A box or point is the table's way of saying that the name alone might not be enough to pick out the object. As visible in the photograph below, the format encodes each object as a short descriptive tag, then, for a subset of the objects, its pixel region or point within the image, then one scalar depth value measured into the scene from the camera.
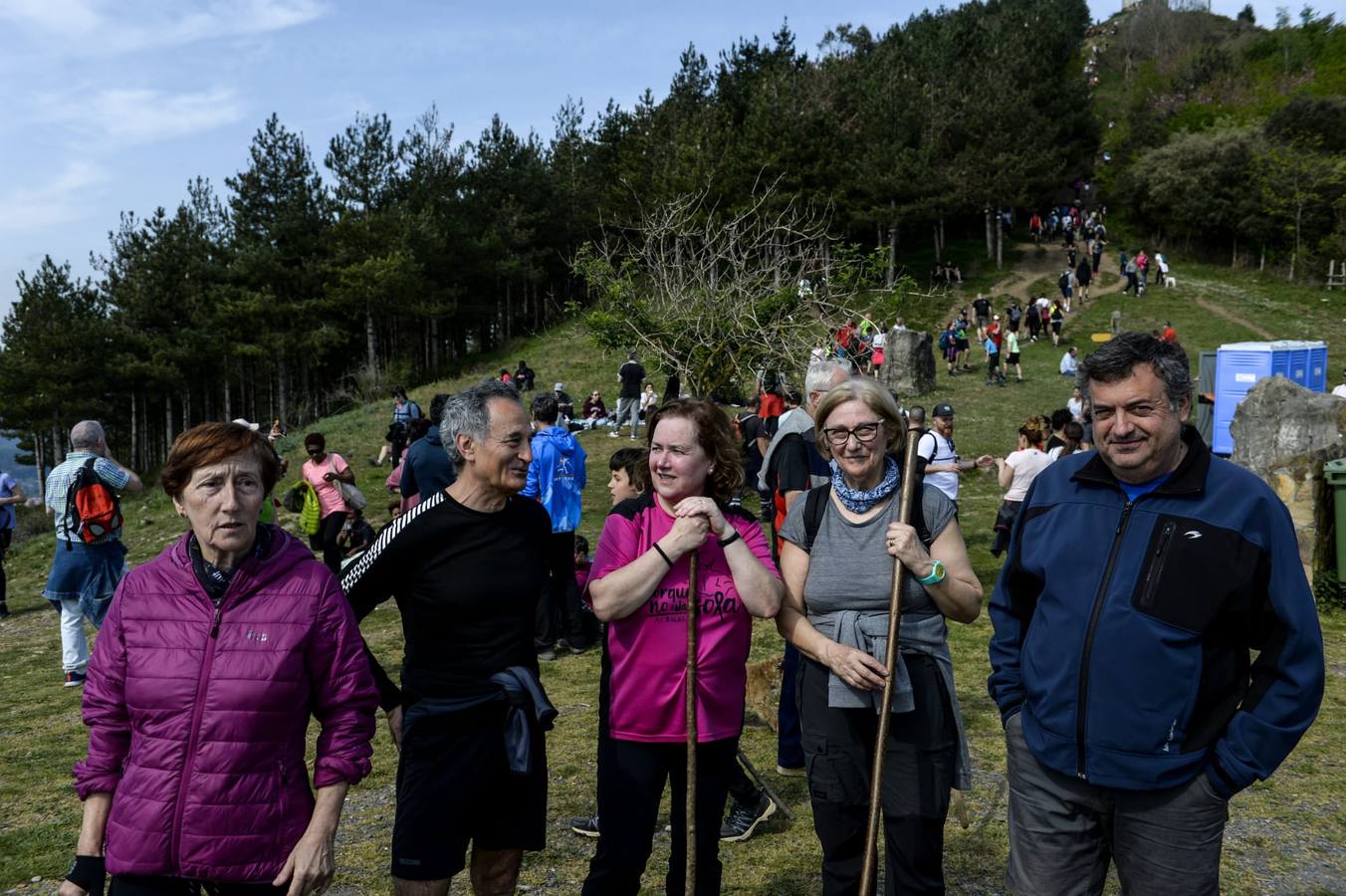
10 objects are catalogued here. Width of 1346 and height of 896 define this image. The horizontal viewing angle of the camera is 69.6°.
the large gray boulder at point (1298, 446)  8.41
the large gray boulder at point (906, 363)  25.17
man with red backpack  6.73
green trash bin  8.09
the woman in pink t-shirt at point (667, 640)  2.93
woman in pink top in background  8.35
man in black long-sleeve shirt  2.86
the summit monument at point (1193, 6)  87.84
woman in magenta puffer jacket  2.29
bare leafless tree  13.05
